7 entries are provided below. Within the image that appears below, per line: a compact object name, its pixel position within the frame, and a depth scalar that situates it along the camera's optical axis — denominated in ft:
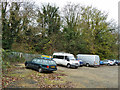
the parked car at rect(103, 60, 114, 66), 80.04
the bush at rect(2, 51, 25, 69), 55.73
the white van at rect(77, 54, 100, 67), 62.64
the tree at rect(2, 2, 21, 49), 54.28
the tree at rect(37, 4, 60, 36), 83.92
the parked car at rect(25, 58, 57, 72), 36.38
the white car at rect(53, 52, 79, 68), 52.90
